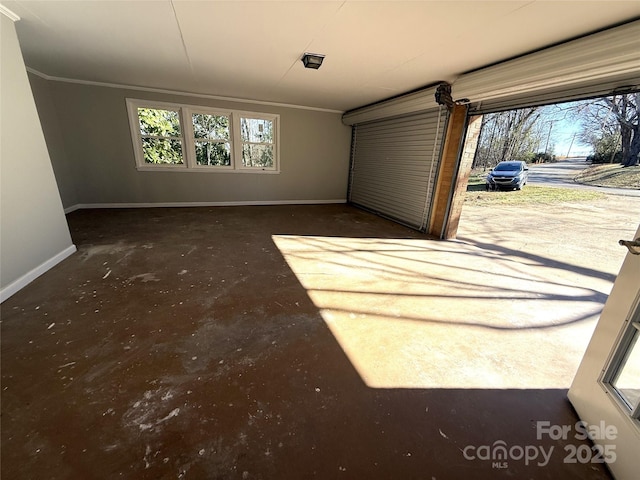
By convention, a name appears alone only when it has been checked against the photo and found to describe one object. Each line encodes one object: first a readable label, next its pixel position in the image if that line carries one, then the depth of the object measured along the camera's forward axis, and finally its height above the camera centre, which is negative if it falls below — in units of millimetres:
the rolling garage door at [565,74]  2127 +910
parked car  10203 -345
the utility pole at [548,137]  14465 +1761
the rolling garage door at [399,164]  4684 -36
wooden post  4172 -90
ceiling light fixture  3233 +1198
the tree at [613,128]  9891 +1782
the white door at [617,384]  1146 -1002
